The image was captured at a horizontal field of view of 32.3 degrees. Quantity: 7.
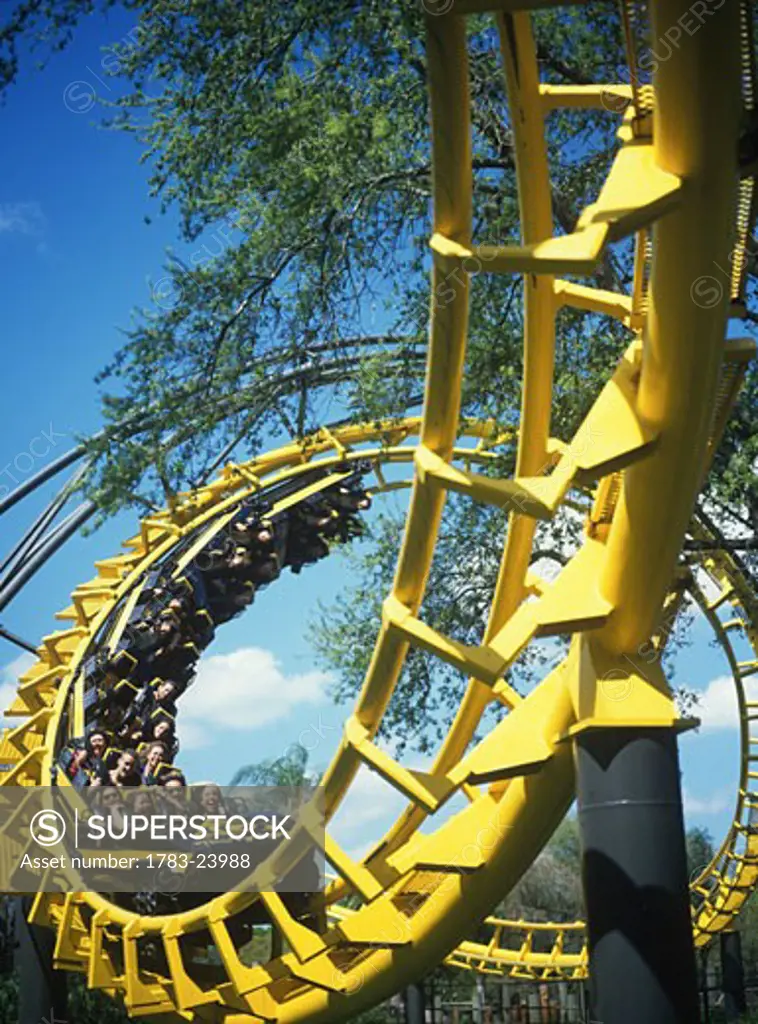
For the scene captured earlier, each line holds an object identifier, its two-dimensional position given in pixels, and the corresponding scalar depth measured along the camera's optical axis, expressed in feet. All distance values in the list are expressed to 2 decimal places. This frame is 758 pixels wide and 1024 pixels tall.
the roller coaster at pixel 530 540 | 10.36
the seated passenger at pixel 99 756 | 28.50
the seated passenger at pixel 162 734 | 29.96
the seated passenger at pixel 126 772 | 28.35
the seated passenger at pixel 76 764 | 28.35
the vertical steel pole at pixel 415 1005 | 39.45
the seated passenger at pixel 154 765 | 28.63
